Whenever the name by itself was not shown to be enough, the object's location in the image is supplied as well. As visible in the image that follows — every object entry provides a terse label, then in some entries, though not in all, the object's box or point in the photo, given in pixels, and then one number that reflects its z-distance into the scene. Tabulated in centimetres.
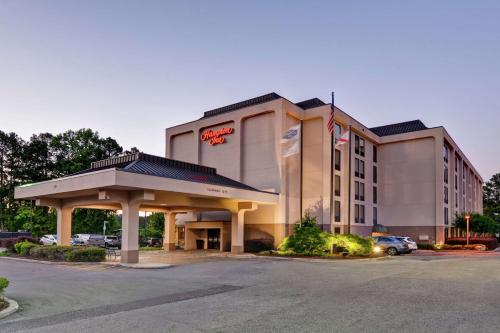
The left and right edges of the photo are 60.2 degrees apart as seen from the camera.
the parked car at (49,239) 4809
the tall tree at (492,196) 9644
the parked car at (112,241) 4616
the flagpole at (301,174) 3875
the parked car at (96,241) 4734
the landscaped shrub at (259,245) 3603
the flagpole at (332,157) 3149
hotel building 2744
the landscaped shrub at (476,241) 4359
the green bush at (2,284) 1109
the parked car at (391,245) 3391
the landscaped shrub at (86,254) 2502
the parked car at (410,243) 3549
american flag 3145
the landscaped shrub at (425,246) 4253
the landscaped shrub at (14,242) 3275
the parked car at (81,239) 4684
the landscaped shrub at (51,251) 2586
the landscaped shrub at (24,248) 2944
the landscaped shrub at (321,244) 3025
